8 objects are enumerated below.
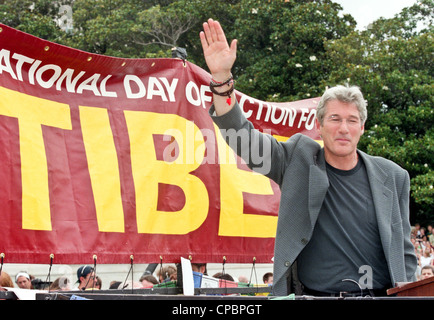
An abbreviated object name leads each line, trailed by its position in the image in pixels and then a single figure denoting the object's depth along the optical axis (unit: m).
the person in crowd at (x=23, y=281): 7.96
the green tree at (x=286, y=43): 19.73
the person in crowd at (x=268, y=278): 8.90
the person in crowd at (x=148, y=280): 8.30
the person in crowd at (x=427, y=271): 9.34
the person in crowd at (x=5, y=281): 6.90
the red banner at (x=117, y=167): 4.24
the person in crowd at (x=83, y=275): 7.67
